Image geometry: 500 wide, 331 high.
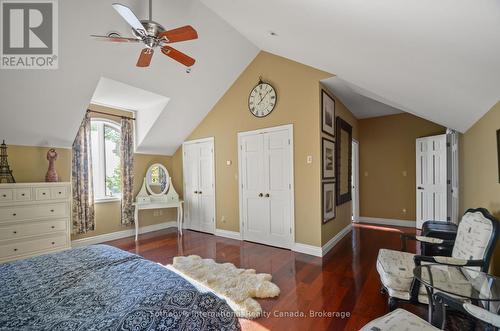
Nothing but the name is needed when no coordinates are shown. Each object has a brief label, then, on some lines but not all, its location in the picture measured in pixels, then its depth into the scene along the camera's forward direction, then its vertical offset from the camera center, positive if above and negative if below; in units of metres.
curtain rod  4.23 +1.11
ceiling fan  1.98 +1.24
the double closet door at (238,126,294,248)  3.84 -0.36
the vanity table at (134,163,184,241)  4.76 -0.60
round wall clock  4.02 +1.24
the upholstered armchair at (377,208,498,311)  1.70 -0.76
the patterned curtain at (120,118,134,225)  4.70 -0.02
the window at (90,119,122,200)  4.52 +0.20
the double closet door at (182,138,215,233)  4.94 -0.40
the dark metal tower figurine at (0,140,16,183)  3.24 +0.01
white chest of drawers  3.03 -0.72
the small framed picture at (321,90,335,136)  3.64 +0.89
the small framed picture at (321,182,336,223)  3.62 -0.62
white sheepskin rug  2.15 -1.34
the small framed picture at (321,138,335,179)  3.65 +0.13
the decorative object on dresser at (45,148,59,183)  3.57 -0.01
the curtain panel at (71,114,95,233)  4.04 -0.24
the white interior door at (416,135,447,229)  4.40 -0.30
